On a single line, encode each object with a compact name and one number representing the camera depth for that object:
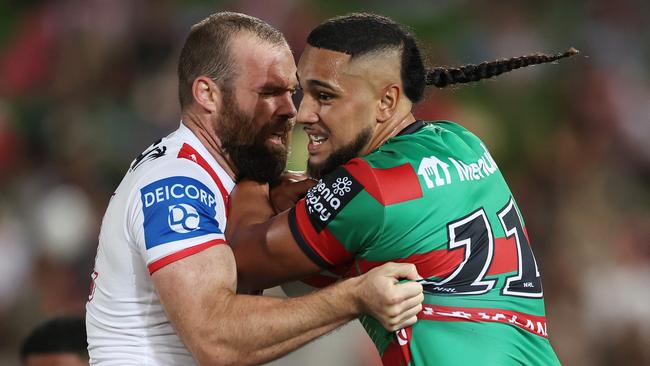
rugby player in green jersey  7.76
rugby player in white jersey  7.79
